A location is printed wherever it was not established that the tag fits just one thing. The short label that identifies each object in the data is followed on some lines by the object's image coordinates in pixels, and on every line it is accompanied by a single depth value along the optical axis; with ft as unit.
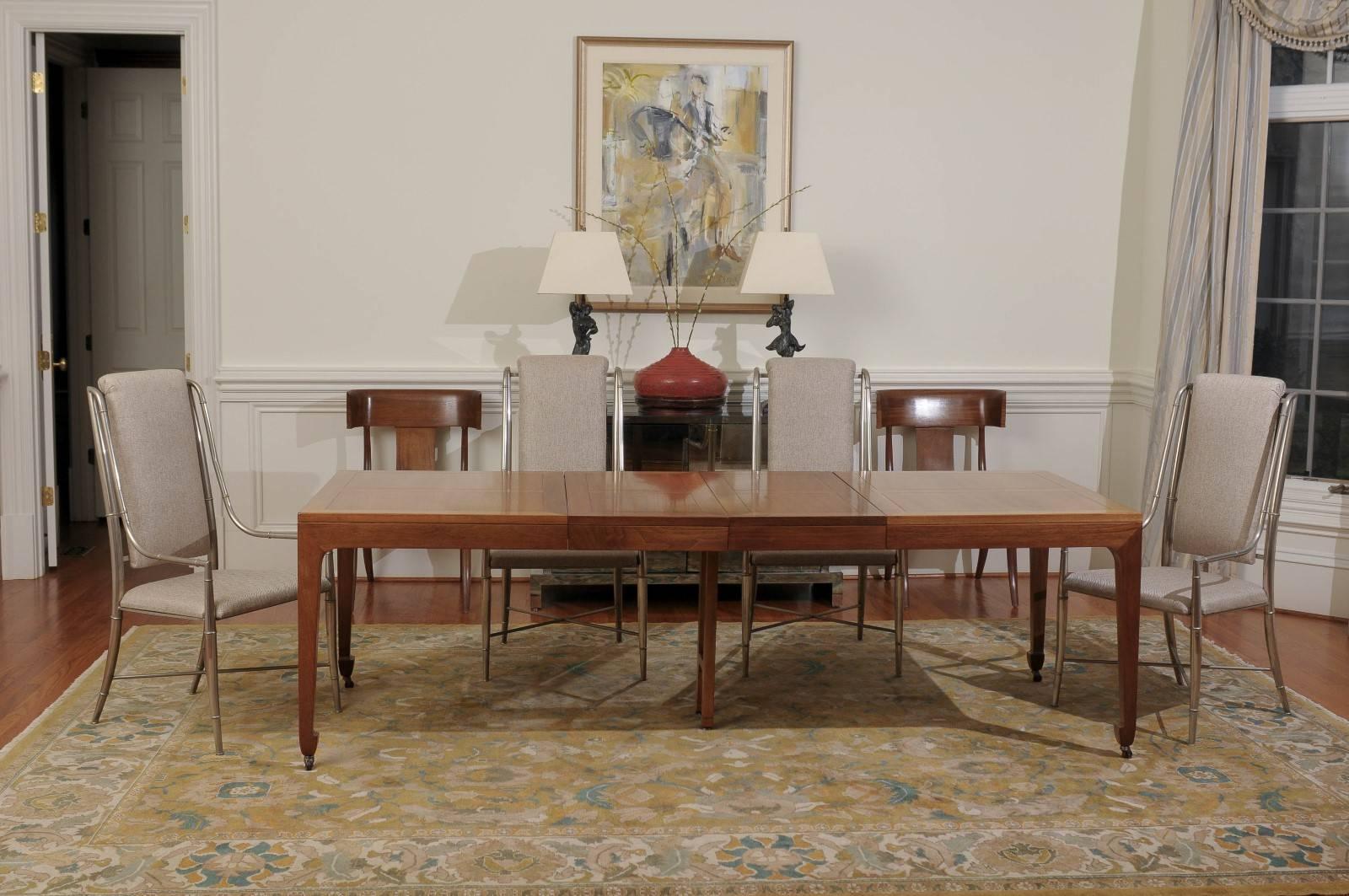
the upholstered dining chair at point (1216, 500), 12.38
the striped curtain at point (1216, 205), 16.61
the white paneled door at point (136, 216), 22.18
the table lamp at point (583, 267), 16.53
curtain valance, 15.49
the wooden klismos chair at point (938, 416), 18.07
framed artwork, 18.10
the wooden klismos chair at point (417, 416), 17.57
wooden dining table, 10.90
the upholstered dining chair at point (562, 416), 15.05
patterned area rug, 9.31
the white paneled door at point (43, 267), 17.95
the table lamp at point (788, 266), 16.81
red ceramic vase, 17.15
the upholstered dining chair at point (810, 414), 15.55
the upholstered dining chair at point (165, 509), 11.76
